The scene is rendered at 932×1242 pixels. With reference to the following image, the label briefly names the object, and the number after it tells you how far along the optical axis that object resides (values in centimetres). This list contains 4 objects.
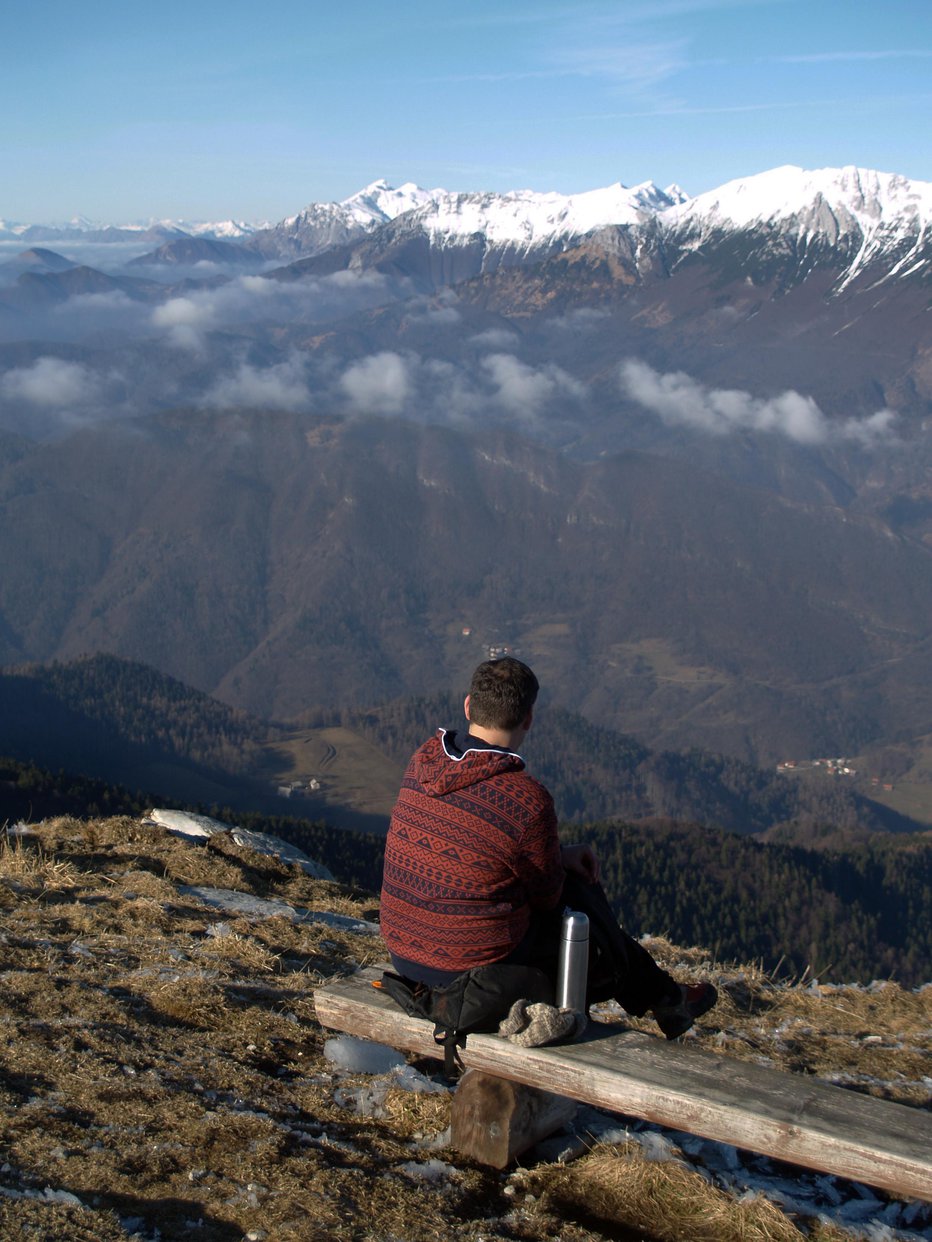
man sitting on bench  649
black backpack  647
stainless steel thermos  657
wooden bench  559
